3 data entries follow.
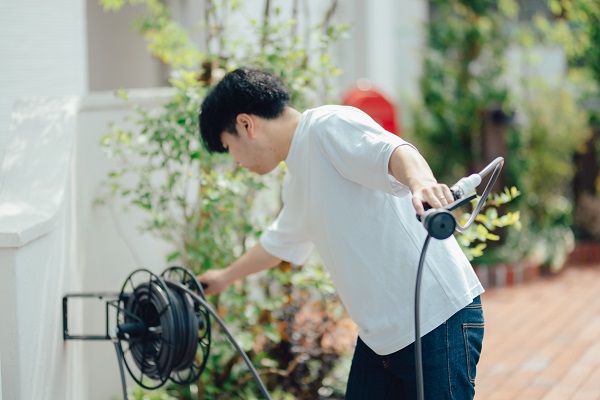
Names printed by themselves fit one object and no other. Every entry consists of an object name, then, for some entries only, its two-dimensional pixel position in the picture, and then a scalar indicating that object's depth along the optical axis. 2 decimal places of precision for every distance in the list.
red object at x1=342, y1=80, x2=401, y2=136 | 7.01
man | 2.68
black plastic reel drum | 3.17
